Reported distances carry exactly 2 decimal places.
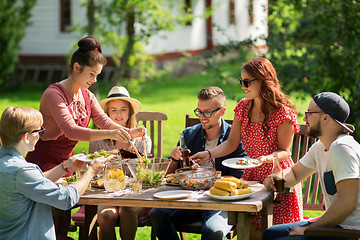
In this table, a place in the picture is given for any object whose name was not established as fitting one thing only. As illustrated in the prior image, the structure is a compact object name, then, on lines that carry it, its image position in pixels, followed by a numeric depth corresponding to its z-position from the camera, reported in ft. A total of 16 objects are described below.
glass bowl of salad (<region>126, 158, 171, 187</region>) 21.54
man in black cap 18.09
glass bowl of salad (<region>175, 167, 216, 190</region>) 21.23
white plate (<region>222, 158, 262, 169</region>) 21.03
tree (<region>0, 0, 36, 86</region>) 92.82
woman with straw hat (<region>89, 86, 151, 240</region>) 23.27
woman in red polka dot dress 23.34
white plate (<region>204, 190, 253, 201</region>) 19.00
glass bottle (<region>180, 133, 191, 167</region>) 23.18
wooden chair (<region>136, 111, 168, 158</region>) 29.91
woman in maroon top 23.72
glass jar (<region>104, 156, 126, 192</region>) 20.95
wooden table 18.81
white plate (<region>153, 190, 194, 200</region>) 19.59
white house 105.75
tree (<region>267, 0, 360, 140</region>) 41.39
